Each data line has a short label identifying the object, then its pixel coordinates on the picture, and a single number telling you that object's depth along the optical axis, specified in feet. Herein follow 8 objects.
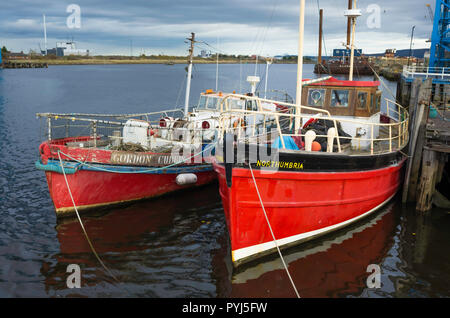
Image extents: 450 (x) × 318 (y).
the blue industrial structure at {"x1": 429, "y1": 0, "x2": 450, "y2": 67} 131.75
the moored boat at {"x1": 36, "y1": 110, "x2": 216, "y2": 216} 42.86
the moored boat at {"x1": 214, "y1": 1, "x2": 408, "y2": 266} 31.27
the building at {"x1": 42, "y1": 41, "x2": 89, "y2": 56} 631.15
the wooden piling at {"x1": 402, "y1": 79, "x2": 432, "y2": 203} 47.34
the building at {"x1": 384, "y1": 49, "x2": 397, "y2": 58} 480.23
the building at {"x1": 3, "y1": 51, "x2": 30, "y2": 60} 481.09
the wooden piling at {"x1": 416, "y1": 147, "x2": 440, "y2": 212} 45.42
